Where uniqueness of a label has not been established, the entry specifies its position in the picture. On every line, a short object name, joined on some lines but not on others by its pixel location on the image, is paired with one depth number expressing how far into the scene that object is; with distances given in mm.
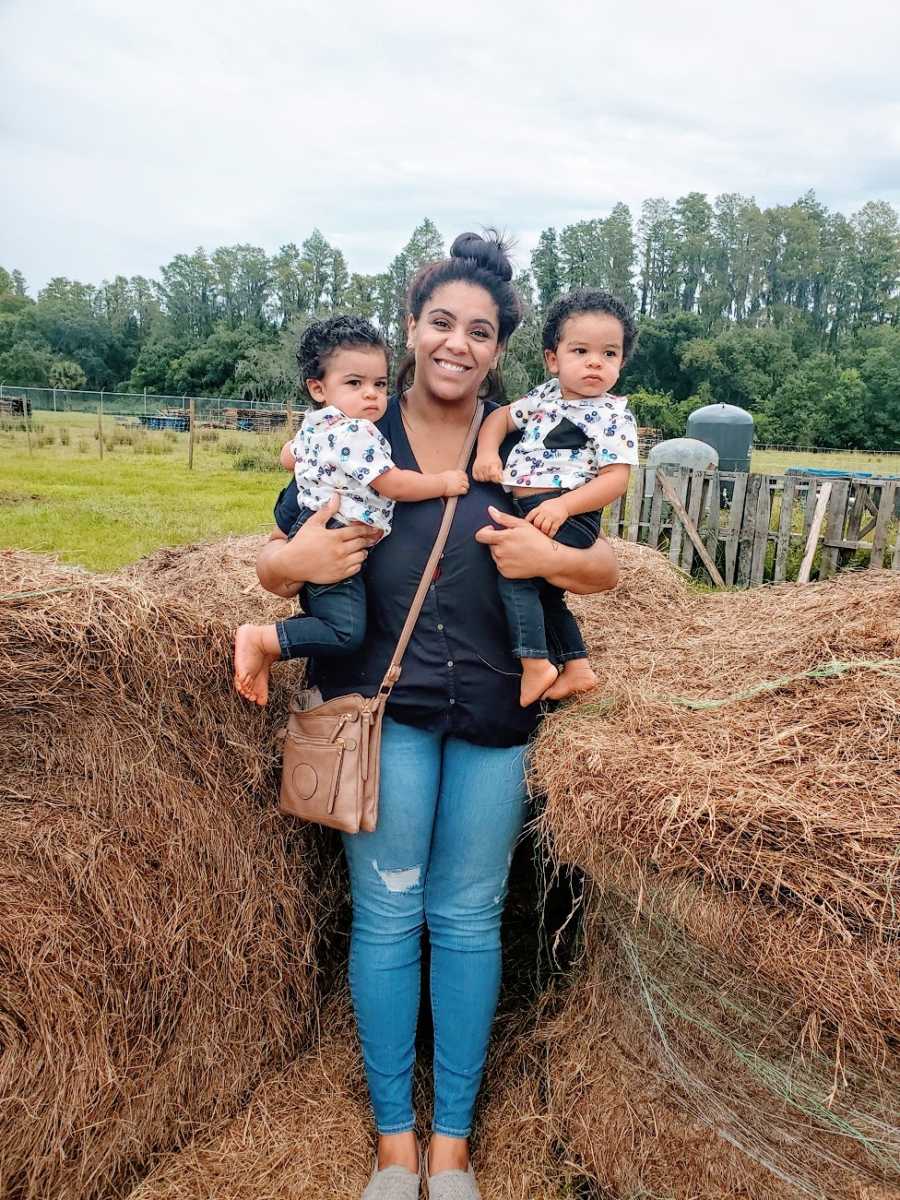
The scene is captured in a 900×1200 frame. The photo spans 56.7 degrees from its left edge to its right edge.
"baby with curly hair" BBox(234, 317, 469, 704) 2180
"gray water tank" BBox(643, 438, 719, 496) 12383
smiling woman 2174
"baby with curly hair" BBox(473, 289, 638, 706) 2322
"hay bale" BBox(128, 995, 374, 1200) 2150
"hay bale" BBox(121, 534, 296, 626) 3088
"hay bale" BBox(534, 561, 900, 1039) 1542
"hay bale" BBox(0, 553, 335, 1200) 1921
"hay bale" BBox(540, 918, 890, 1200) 1787
